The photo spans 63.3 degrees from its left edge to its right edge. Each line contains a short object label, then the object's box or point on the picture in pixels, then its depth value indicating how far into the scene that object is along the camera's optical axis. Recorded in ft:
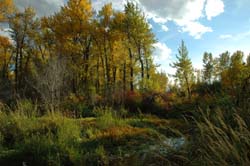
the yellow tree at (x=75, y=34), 53.16
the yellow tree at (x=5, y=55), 59.81
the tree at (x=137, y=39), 52.87
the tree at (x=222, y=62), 100.78
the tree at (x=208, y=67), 103.69
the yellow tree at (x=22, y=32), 62.88
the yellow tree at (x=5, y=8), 56.23
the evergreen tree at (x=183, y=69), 63.17
